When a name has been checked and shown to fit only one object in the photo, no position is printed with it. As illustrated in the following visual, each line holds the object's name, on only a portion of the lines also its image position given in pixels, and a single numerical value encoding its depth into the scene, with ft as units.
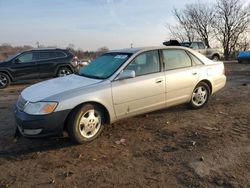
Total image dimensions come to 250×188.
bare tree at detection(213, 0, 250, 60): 94.38
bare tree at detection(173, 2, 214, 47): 99.11
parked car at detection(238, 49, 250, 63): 47.71
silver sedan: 10.46
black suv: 27.30
